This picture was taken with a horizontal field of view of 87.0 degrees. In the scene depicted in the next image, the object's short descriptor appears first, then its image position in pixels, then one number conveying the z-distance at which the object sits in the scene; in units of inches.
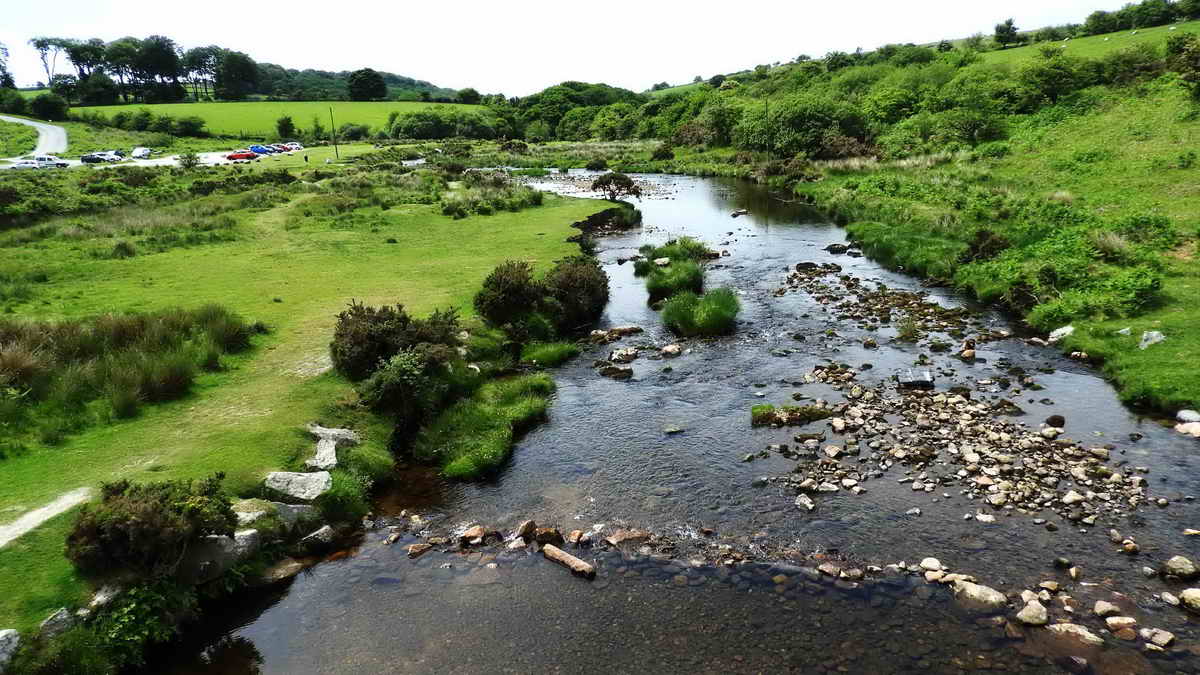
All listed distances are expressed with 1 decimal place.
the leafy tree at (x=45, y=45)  7244.1
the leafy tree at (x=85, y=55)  6884.8
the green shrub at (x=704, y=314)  1043.9
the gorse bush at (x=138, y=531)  442.9
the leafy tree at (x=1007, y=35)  4463.6
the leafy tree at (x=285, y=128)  5684.1
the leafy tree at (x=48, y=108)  5265.8
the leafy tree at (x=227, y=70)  7785.4
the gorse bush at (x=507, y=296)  1026.7
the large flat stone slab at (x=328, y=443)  633.6
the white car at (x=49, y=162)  3230.3
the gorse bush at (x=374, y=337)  805.2
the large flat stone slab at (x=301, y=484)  580.7
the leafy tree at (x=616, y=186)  2635.3
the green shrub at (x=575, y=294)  1115.9
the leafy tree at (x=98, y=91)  6353.3
